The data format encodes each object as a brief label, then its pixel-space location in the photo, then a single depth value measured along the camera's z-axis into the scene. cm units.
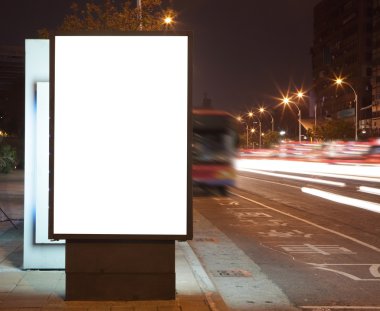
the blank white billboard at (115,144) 618
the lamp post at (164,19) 1705
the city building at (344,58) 10700
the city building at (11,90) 5850
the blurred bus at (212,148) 2394
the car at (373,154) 3818
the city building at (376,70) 9581
